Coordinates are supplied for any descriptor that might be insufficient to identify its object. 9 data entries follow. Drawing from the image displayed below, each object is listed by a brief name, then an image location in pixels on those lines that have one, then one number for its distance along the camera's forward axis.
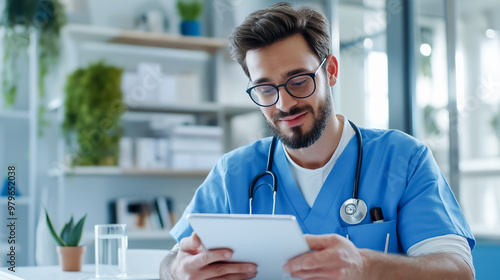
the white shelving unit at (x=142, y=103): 3.22
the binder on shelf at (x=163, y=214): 3.35
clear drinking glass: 1.51
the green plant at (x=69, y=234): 1.70
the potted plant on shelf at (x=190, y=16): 3.54
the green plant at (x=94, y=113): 3.14
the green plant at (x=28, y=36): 3.21
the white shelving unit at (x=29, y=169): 3.21
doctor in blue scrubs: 1.25
